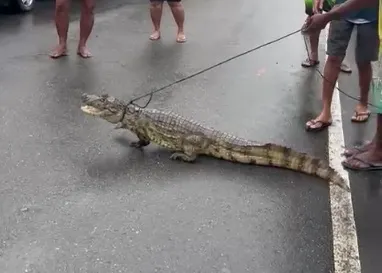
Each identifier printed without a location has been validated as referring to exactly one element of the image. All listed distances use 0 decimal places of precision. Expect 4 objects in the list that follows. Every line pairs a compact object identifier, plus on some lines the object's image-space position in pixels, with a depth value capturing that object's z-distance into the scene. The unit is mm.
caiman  5238
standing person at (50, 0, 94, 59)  8328
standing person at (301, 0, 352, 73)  6902
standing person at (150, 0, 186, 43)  9242
